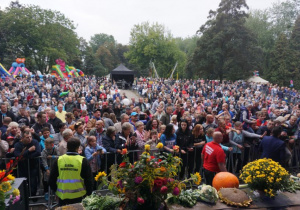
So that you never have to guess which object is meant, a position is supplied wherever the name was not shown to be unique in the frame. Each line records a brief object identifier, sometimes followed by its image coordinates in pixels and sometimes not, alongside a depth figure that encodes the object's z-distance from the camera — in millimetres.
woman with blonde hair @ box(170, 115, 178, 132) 7801
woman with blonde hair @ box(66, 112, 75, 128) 7324
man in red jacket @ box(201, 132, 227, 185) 4719
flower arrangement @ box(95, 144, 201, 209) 2621
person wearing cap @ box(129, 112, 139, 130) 8352
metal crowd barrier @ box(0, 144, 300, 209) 5391
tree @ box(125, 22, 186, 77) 55625
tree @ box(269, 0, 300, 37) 47531
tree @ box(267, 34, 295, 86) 38094
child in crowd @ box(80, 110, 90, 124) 8953
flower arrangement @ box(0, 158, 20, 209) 2189
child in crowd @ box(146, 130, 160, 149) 6578
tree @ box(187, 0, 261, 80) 36562
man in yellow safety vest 3625
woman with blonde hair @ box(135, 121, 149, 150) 6264
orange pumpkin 4387
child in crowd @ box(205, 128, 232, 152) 6289
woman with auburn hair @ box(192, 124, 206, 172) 6293
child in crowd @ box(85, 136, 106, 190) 5246
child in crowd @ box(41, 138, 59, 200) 5203
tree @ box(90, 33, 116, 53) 103562
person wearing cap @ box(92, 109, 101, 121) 8252
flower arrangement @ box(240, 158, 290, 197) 3840
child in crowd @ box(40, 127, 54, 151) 5926
